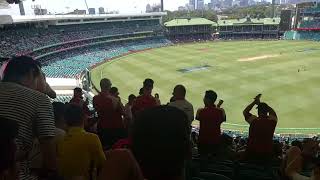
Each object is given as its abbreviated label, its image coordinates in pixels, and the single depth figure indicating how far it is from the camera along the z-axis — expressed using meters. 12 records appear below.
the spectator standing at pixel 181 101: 3.82
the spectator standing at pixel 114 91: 5.09
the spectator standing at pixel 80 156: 2.21
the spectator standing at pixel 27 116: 1.78
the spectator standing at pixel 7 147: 1.35
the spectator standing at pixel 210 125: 3.93
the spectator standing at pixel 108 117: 4.06
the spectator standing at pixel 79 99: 5.07
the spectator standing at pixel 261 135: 3.68
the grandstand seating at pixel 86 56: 29.95
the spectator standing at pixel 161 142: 1.17
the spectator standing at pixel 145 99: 4.44
